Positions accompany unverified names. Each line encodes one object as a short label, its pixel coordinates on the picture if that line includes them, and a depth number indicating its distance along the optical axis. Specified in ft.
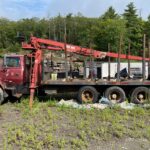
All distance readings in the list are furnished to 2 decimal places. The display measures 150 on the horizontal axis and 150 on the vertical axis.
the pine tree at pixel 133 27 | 93.51
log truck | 22.02
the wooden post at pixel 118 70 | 22.13
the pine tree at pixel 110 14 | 113.54
